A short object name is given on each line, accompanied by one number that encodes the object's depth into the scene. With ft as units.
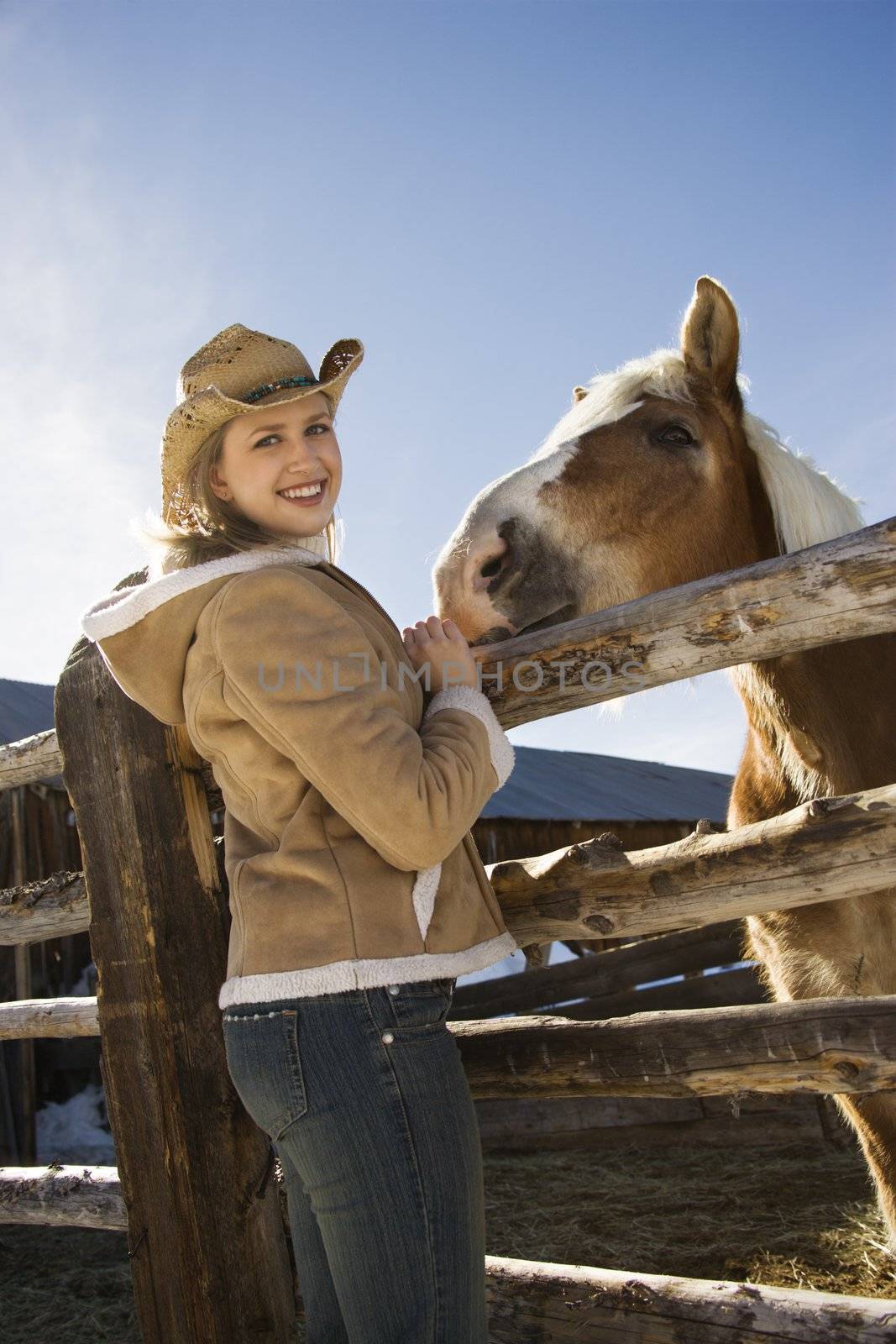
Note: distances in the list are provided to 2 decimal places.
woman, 4.80
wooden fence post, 7.14
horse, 8.72
